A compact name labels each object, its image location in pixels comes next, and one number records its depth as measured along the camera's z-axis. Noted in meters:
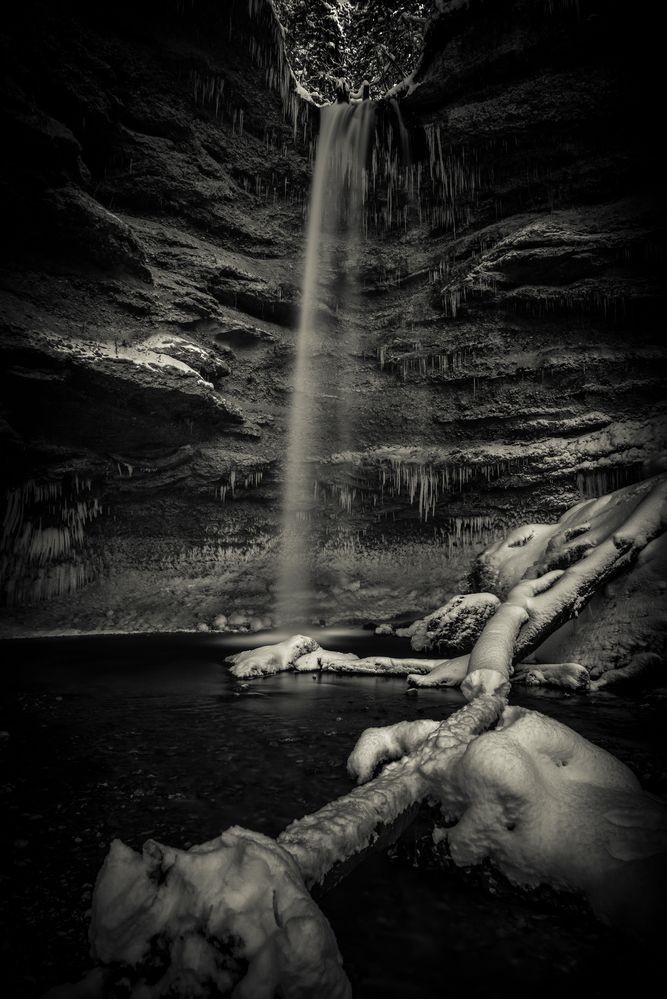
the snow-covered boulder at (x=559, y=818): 1.93
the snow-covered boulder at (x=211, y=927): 1.43
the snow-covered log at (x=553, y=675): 6.45
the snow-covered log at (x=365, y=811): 2.11
